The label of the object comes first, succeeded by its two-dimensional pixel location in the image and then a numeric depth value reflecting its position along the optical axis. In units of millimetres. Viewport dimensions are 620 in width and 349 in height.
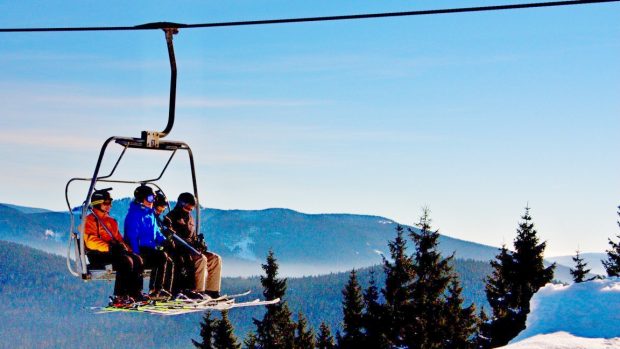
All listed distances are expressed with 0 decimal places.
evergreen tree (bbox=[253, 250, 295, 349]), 64312
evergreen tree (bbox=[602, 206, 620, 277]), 50572
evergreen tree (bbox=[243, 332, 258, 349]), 65806
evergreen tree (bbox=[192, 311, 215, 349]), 70188
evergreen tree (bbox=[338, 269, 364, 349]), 50531
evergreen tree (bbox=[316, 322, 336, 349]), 62531
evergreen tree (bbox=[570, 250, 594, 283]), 56403
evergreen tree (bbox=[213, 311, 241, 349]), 66500
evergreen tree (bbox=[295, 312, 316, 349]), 66475
